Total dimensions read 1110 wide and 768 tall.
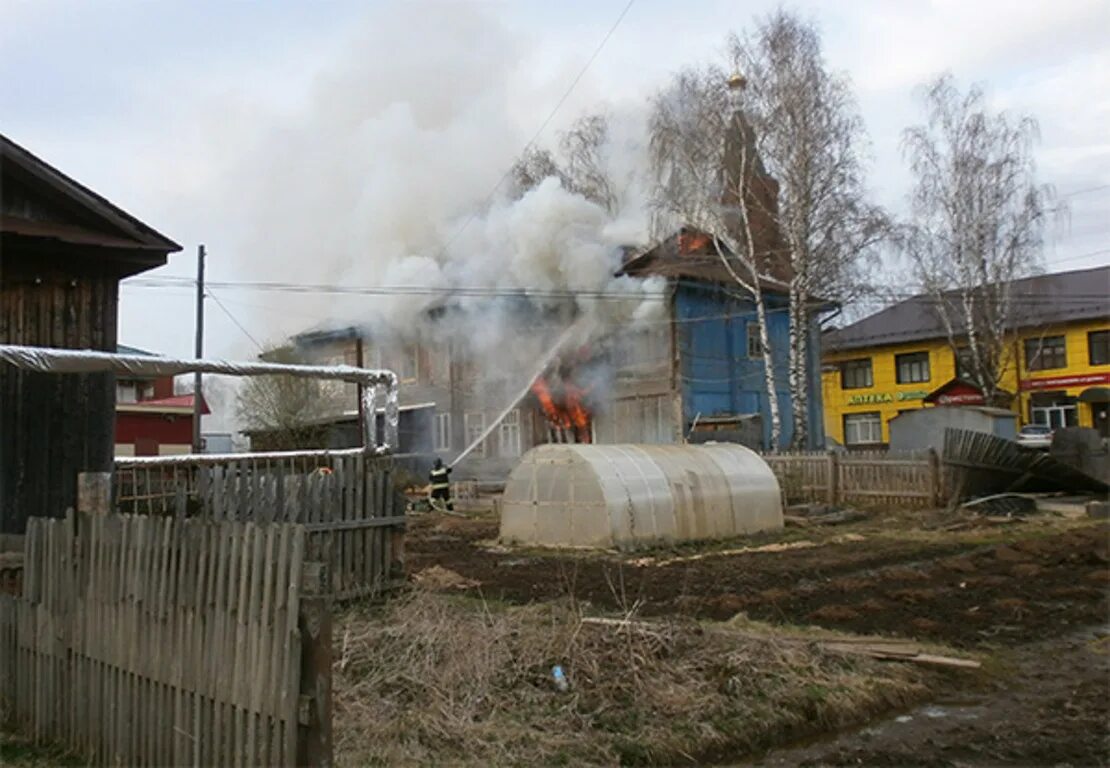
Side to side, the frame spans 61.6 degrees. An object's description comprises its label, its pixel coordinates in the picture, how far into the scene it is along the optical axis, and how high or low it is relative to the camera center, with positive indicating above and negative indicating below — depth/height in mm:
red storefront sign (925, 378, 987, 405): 38312 +2108
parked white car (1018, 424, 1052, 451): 33359 +264
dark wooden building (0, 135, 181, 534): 8289 +1472
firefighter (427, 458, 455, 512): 24766 -721
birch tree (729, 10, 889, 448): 27938 +8384
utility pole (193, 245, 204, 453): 25641 +4267
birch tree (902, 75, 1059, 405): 35062 +7721
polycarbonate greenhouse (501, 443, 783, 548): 16266 -810
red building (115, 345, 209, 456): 34000 +1760
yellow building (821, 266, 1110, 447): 41312 +4023
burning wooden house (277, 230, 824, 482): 30734 +2632
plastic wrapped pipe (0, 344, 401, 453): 7477 +920
